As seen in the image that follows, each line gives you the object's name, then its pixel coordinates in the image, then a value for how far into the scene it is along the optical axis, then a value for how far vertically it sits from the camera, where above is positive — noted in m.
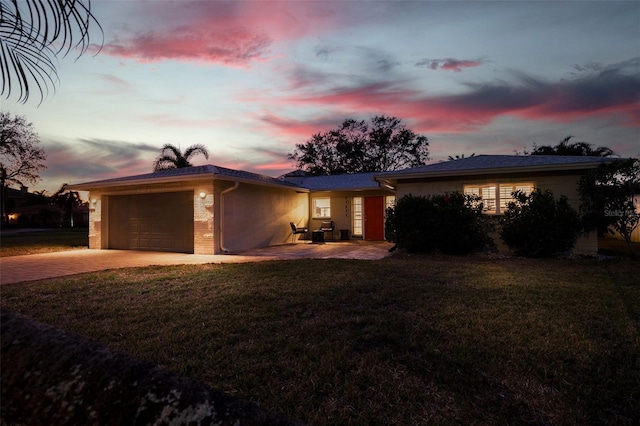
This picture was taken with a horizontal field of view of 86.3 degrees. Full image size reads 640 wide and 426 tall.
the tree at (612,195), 9.26 +0.55
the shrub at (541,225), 9.81 -0.26
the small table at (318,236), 15.91 -0.83
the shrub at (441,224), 10.66 -0.22
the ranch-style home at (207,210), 11.82 +0.38
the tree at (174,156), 21.25 +3.98
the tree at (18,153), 30.12 +6.22
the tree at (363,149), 32.81 +6.88
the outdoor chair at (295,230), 15.64 -0.56
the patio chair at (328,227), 17.00 -0.44
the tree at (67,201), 38.03 +2.29
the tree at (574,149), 19.60 +4.29
